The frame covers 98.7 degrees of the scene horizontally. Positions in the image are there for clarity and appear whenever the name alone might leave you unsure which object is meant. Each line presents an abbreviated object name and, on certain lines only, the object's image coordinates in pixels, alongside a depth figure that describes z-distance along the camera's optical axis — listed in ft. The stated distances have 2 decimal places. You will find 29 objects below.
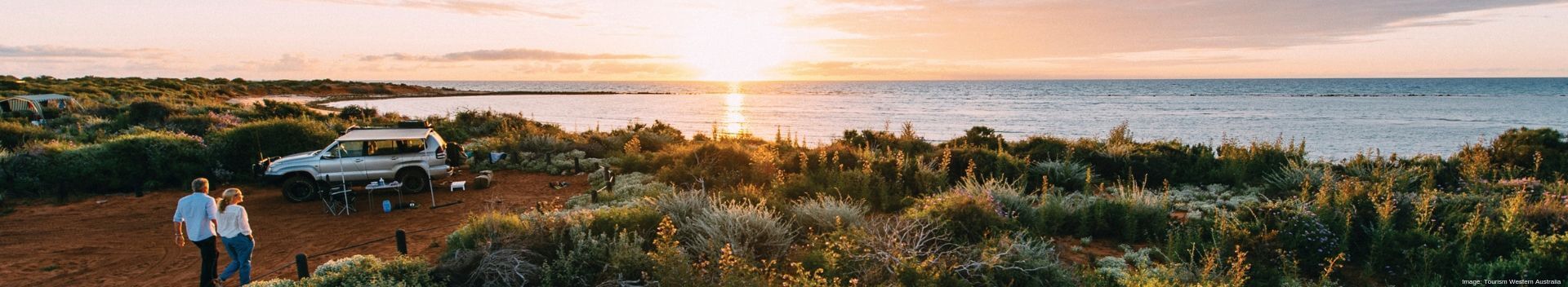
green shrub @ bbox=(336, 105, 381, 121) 89.87
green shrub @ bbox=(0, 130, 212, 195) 40.24
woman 22.53
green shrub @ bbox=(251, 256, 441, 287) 20.53
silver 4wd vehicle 38.40
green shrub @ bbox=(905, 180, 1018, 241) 24.99
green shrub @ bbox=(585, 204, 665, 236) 25.39
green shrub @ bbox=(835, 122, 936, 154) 51.47
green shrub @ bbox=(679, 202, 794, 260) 22.85
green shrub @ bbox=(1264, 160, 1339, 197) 34.30
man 22.48
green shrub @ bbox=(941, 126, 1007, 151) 54.24
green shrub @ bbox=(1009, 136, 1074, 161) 45.26
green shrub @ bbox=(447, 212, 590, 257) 23.22
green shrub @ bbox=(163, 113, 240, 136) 64.80
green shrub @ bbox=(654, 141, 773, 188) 39.55
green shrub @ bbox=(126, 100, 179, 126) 76.54
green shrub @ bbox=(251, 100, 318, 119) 86.49
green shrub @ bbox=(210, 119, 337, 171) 47.32
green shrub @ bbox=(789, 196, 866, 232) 25.67
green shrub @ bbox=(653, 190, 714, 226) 26.86
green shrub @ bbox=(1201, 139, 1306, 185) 38.59
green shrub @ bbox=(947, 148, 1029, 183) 39.73
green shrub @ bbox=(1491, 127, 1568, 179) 39.27
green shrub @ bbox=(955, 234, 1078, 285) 20.48
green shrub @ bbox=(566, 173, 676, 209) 34.60
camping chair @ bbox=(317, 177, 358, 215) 35.27
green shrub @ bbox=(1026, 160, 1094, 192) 38.19
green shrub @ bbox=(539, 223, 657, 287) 21.49
